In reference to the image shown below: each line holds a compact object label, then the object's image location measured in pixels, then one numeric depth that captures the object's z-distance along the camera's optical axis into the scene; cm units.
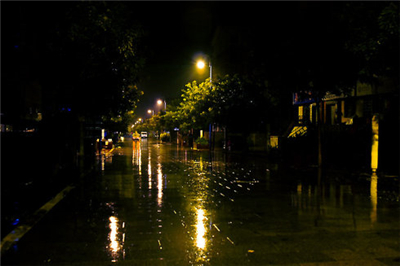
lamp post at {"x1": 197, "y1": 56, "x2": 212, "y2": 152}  3781
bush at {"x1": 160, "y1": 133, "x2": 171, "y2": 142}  8838
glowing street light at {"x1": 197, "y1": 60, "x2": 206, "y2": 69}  3780
